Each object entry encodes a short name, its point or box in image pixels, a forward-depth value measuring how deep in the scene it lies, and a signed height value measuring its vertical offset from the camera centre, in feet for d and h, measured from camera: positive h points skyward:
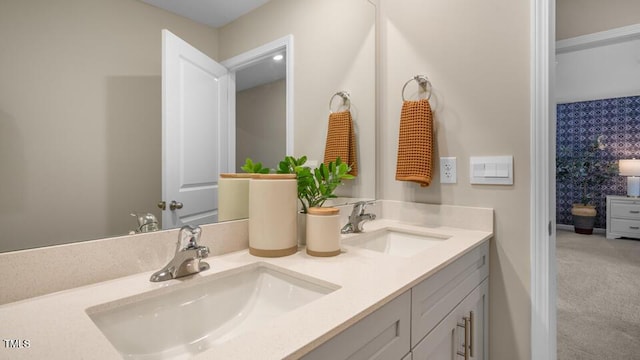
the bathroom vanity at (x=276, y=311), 1.57 -0.81
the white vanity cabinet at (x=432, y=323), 1.92 -1.13
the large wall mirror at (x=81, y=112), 2.01 +0.46
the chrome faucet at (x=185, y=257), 2.38 -0.61
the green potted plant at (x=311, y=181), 3.49 -0.05
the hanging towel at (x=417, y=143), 4.37 +0.48
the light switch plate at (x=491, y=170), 4.00 +0.09
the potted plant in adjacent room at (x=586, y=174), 15.74 +0.12
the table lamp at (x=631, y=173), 14.44 +0.15
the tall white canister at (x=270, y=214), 2.92 -0.34
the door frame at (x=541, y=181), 3.79 -0.05
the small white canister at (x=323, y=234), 3.01 -0.54
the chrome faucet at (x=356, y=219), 4.20 -0.56
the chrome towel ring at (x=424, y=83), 4.60 +1.36
